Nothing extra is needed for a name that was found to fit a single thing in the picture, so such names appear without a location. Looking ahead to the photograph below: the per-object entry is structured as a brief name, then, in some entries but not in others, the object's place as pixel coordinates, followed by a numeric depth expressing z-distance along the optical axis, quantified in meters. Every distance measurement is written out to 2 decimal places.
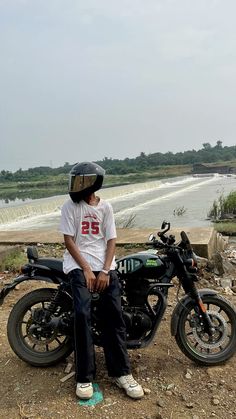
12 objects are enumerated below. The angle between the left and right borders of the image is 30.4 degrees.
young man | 3.15
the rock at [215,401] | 3.11
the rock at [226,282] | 6.16
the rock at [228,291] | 5.84
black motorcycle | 3.50
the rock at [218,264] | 6.66
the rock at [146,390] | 3.26
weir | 20.66
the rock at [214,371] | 3.49
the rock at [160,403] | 3.10
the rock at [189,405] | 3.08
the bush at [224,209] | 20.18
